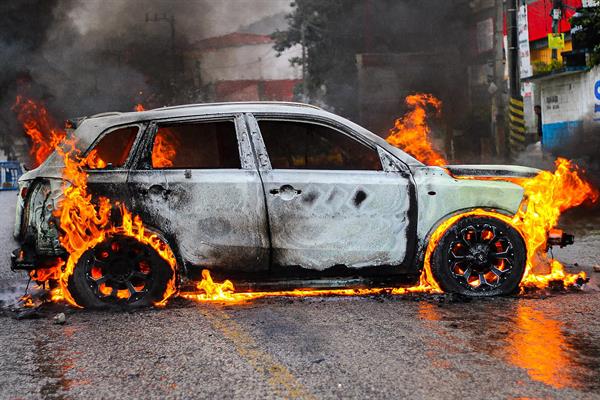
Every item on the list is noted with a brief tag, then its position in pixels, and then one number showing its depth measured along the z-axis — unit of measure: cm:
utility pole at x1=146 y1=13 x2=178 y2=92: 3788
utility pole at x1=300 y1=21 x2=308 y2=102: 4312
